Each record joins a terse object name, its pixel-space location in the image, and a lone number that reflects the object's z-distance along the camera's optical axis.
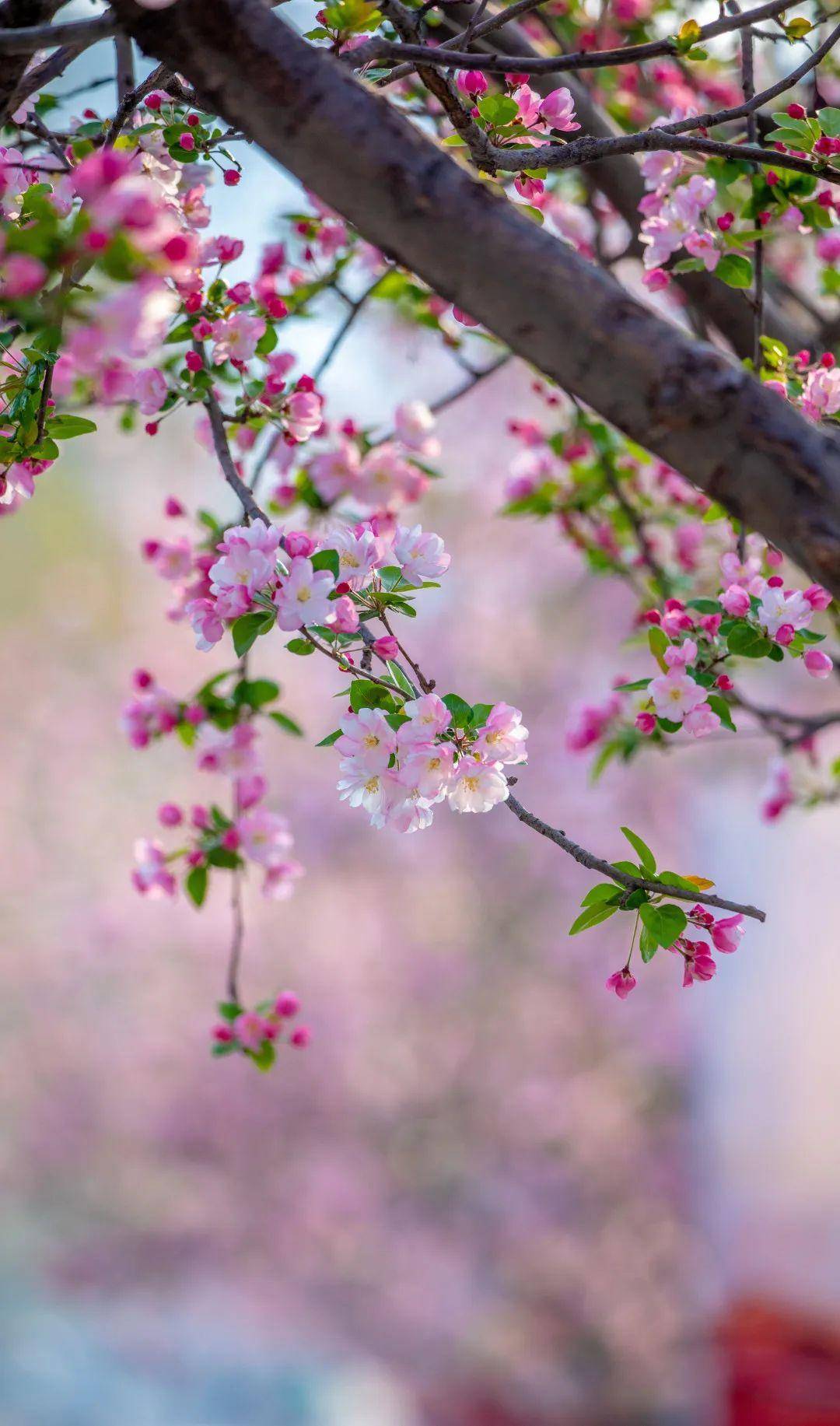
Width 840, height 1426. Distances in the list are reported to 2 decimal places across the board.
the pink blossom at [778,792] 5.23
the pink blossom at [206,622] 4.38
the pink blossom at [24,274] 4.02
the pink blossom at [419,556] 4.37
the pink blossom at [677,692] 4.50
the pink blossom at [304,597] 4.31
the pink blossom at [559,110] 4.41
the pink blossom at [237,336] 4.54
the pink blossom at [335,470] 4.93
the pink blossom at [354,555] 4.35
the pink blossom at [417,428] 4.94
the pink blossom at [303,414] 4.59
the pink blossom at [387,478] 4.96
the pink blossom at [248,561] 4.33
